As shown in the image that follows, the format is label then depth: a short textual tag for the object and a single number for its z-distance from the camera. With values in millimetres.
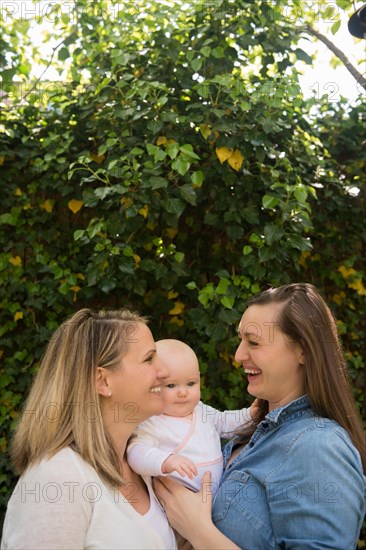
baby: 2133
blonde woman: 1630
